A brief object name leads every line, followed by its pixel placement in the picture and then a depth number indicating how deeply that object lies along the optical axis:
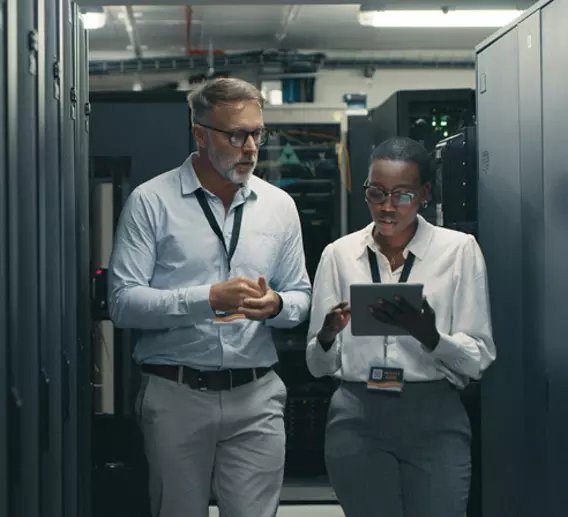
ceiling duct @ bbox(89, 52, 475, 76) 8.55
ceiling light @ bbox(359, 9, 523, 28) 6.84
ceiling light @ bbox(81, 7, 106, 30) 6.64
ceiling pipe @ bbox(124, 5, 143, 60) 7.54
